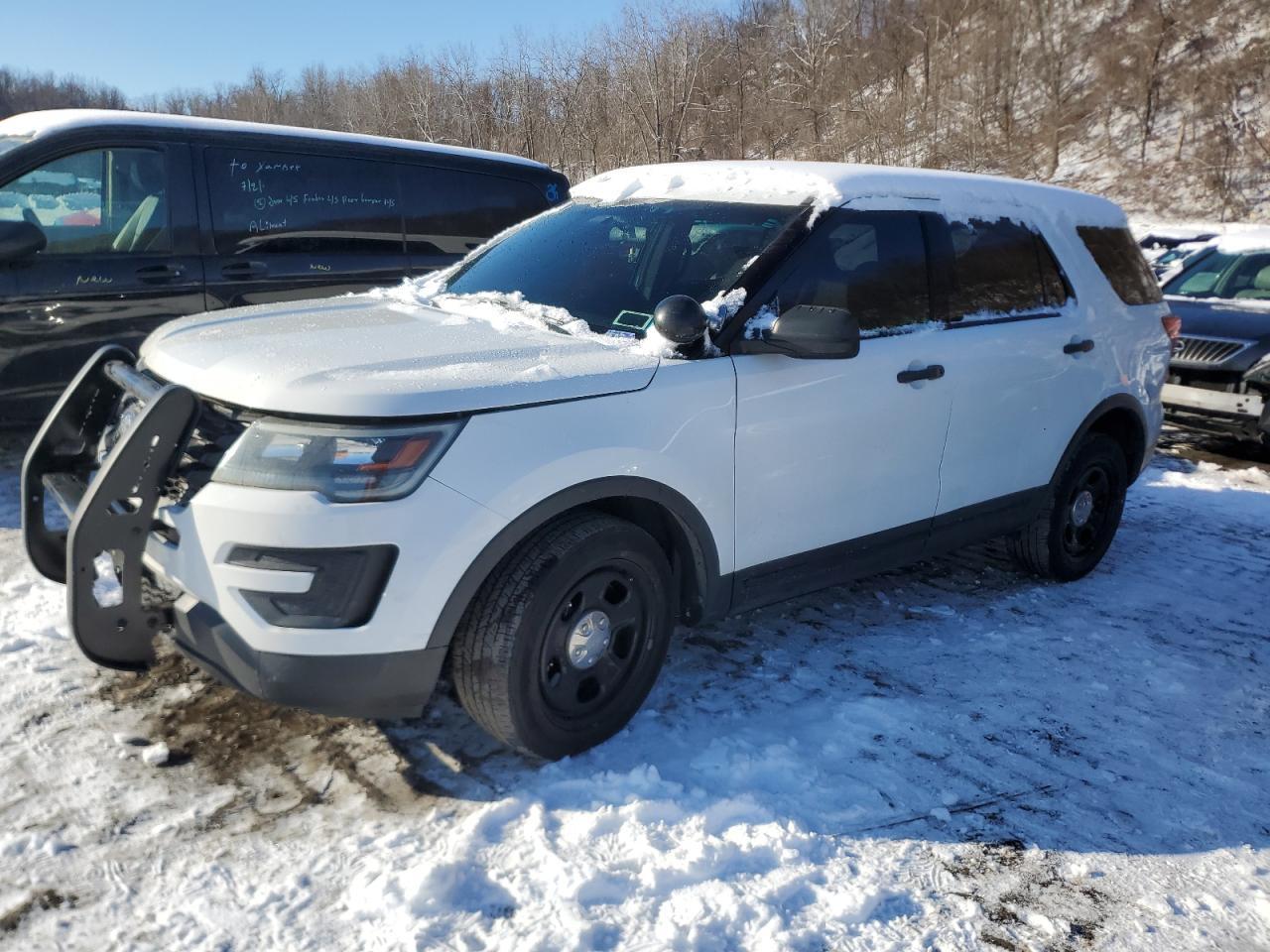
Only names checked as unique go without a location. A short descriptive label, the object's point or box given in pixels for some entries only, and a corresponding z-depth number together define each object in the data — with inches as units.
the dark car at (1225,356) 303.0
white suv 103.1
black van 211.8
